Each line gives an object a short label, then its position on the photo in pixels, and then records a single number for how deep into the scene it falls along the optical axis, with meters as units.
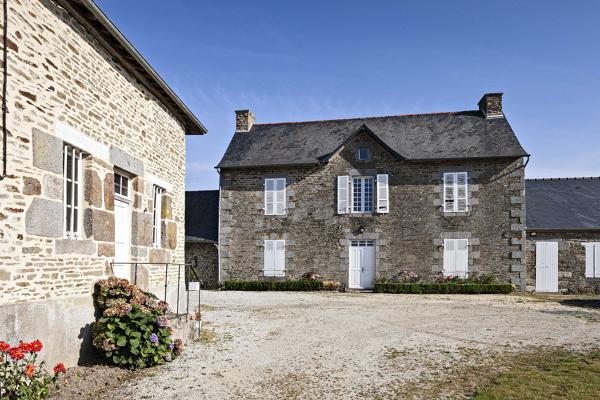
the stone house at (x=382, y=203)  17.42
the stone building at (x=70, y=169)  5.10
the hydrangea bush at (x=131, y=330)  6.08
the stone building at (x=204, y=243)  19.38
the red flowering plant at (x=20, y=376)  4.45
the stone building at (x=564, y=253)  17.33
